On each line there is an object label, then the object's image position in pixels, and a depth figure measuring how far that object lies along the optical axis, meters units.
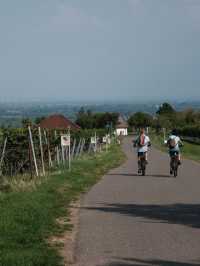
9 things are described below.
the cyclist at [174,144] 23.78
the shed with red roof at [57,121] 92.31
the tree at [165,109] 183.75
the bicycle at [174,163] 23.09
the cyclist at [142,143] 24.36
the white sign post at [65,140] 23.86
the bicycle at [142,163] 24.16
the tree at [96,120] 144.04
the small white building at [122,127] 167.45
